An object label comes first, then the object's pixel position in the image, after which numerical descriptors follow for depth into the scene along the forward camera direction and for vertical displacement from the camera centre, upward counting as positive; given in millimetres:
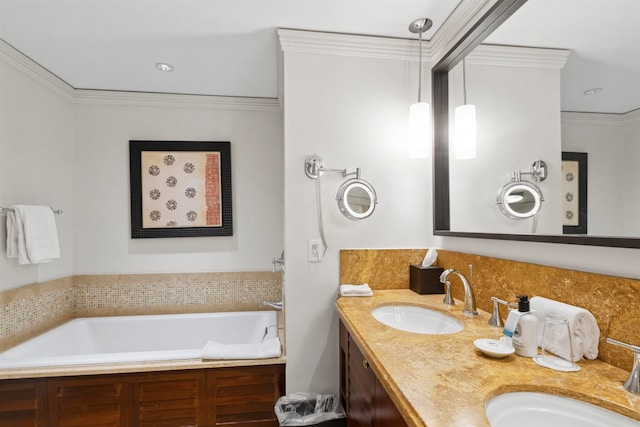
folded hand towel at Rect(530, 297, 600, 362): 932 -390
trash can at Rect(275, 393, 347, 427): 1649 -1119
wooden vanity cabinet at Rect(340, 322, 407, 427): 988 -736
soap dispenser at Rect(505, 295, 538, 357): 982 -407
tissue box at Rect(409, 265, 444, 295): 1801 -421
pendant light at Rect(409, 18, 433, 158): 1754 +478
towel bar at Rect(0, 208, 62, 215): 1992 +12
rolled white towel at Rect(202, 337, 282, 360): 1832 -852
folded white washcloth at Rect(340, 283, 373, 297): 1784 -478
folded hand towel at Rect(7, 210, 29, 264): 2035 -171
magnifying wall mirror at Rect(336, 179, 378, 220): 1860 +59
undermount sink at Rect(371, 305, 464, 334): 1469 -556
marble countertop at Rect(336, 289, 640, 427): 706 -465
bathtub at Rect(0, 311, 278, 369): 2422 -1014
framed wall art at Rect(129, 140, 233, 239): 2764 +201
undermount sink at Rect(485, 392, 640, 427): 736 -503
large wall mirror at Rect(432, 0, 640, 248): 920 +335
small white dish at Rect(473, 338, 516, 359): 956 -444
